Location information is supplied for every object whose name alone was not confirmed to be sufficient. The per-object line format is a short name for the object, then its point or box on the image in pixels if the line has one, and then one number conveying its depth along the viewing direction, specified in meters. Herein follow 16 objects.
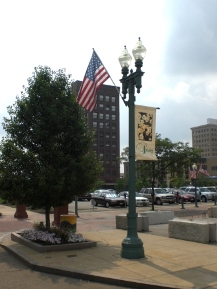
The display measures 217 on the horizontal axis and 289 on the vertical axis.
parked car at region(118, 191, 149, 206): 35.00
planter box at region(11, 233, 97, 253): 10.22
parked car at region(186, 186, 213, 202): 41.19
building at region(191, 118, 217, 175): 177.50
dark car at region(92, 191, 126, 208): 33.19
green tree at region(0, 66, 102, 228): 11.30
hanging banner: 10.21
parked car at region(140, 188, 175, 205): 36.94
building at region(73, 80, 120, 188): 112.81
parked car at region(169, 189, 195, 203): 38.90
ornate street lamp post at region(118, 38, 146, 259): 9.11
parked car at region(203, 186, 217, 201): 42.58
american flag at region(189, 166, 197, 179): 31.69
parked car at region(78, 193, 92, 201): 46.41
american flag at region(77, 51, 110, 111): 11.04
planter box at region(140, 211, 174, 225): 17.20
